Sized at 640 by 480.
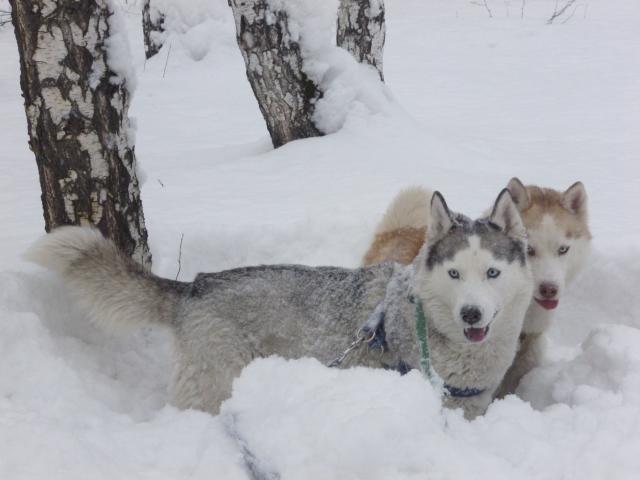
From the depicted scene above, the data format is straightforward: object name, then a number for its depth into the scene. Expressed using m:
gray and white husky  2.95
